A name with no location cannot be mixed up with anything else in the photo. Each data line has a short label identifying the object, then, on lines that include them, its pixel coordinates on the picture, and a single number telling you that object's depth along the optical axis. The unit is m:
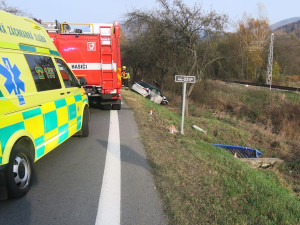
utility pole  32.36
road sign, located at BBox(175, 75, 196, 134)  6.76
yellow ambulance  2.96
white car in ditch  20.64
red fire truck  8.56
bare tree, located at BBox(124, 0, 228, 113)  13.34
